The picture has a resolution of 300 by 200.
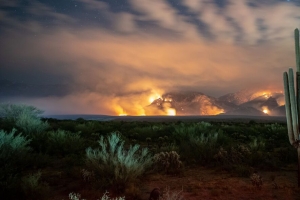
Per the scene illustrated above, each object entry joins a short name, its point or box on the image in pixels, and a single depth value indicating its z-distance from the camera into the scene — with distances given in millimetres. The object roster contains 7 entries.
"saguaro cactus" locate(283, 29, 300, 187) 8555
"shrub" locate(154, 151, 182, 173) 9539
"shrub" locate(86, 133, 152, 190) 7609
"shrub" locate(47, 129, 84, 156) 12617
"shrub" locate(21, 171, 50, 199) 6791
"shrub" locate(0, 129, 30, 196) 8072
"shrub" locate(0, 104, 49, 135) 17312
